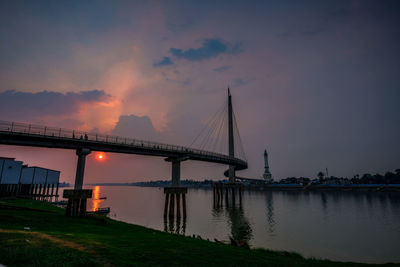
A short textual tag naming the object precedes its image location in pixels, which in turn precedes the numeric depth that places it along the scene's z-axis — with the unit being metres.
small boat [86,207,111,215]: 44.06
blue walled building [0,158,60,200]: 47.41
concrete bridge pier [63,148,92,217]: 25.20
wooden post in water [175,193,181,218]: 34.08
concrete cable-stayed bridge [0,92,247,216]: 27.78
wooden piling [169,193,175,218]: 34.75
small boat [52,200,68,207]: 56.50
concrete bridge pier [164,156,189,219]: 33.88
